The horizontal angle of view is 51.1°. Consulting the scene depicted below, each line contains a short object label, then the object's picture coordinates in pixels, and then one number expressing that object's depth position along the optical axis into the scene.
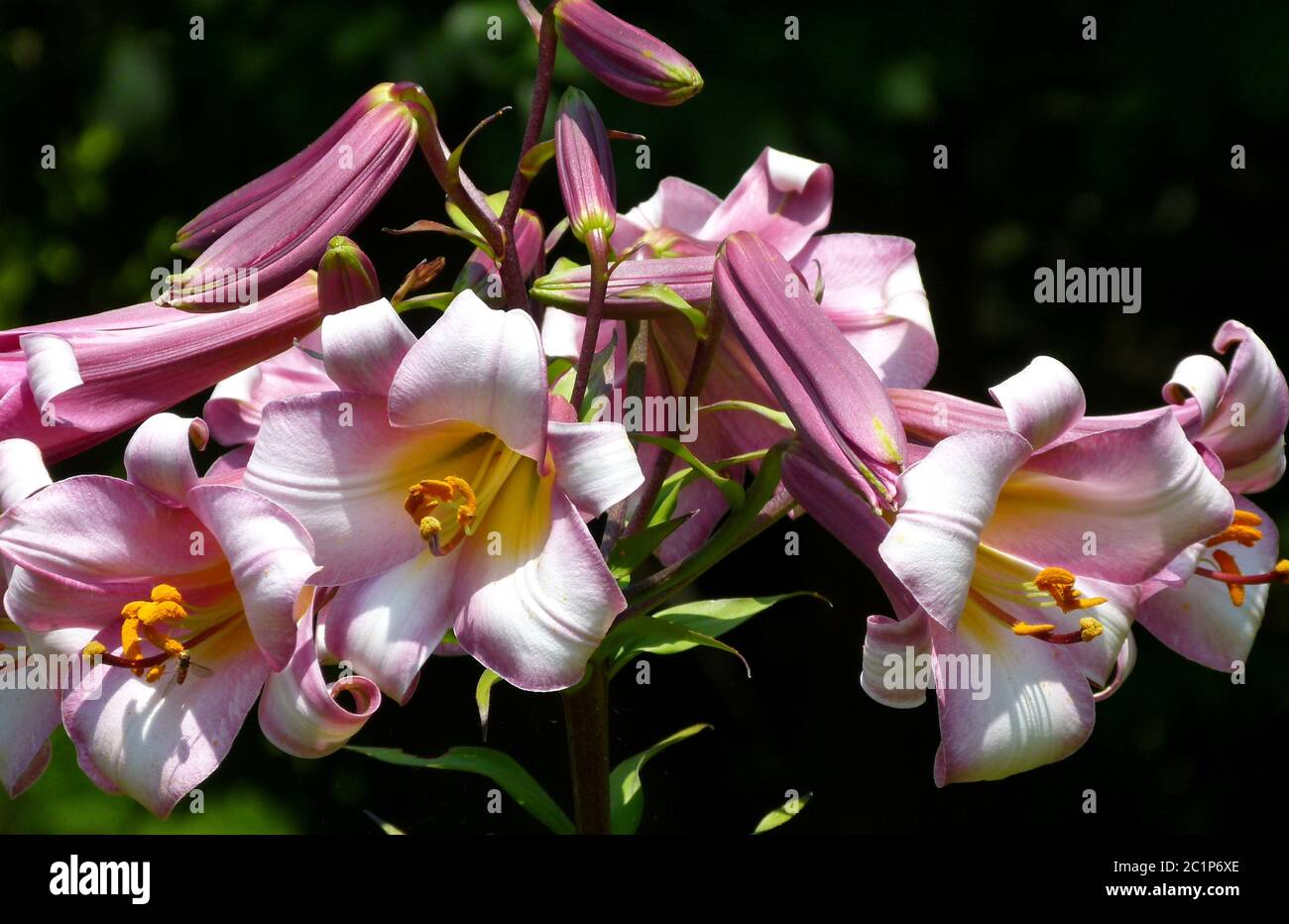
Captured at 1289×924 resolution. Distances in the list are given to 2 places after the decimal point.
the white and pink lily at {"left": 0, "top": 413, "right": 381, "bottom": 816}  0.71
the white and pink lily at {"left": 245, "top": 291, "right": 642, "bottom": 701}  0.70
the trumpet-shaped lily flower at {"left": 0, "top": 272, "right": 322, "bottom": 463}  0.80
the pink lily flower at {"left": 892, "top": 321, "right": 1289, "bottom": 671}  0.85
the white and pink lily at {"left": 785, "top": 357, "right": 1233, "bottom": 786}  0.70
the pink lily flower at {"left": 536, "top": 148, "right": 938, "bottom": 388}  1.00
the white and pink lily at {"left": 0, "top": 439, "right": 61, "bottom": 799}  0.79
